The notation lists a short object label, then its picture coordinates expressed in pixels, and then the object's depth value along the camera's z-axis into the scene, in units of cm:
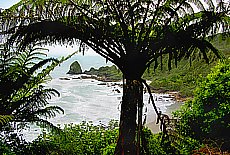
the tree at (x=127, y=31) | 309
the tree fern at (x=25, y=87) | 427
